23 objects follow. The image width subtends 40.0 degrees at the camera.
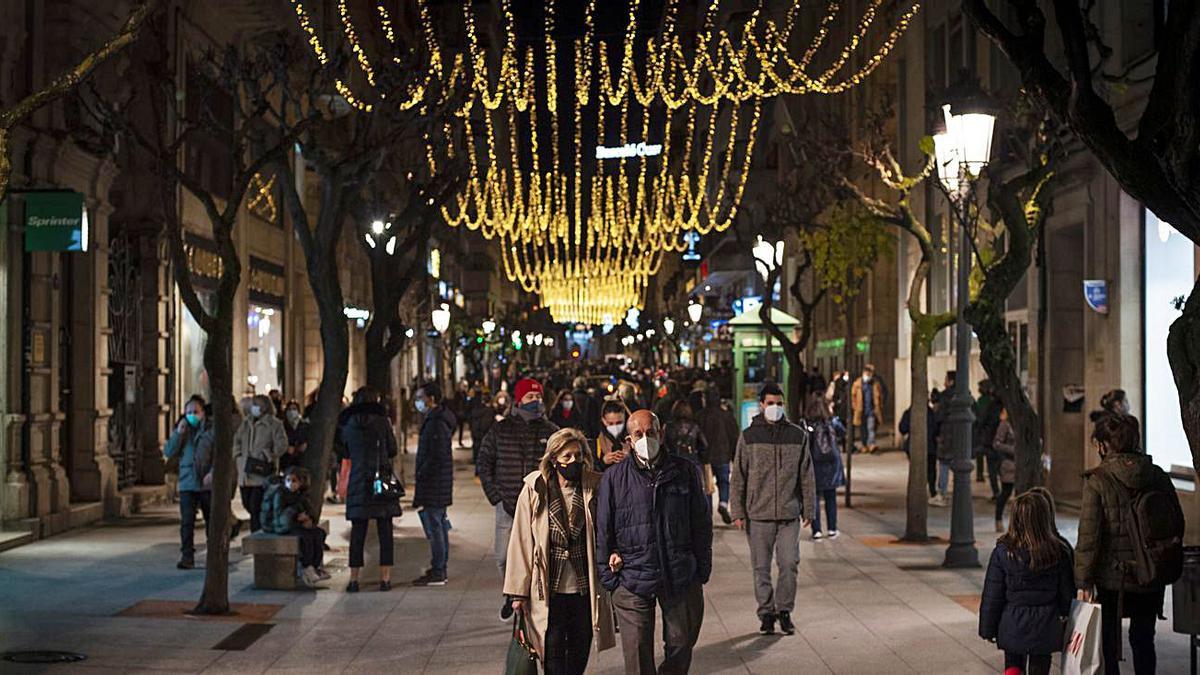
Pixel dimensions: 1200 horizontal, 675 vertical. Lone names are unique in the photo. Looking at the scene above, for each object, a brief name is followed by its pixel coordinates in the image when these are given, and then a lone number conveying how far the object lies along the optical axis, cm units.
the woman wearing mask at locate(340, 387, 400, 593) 1509
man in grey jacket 1248
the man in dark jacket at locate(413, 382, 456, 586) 1534
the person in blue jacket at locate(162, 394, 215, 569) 1656
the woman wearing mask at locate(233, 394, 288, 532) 1712
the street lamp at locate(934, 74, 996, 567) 1443
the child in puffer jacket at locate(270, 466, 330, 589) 1512
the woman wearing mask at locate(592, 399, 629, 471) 1278
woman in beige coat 862
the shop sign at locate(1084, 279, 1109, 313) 2138
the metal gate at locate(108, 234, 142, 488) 2314
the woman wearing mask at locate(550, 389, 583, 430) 2278
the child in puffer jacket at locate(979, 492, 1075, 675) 840
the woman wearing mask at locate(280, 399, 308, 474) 1738
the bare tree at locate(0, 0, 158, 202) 962
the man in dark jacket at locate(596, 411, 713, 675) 881
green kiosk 3284
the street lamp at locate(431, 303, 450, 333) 3553
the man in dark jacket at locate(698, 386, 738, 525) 2180
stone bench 1505
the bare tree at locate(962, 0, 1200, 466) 848
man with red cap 1332
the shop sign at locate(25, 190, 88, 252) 1817
